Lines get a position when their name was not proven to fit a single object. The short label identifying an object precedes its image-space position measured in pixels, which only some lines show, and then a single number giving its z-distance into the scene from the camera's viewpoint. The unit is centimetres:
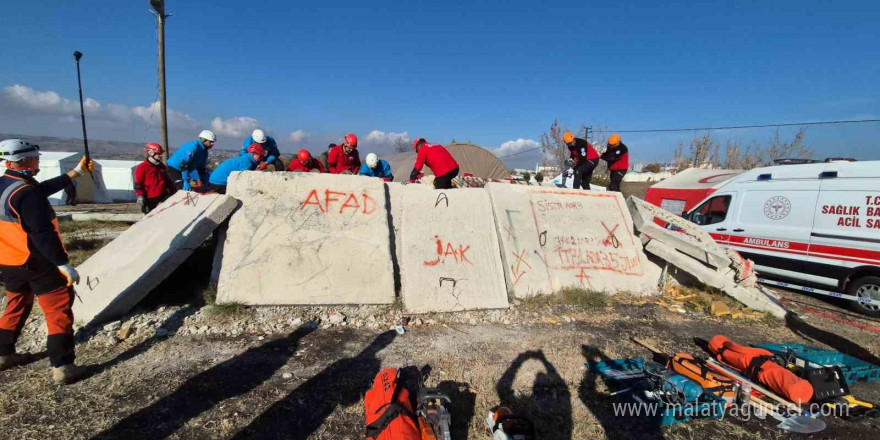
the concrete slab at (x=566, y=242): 577
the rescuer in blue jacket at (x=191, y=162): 657
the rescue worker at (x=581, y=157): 851
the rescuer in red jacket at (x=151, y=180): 648
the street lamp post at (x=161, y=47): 1083
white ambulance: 580
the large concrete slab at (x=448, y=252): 514
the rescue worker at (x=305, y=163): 742
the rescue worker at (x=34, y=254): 317
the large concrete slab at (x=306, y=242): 487
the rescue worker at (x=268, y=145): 746
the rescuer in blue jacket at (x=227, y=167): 611
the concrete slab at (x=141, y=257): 420
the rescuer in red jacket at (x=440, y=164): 707
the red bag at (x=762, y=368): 319
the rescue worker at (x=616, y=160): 852
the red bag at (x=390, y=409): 250
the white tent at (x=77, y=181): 1923
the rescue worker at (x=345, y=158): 806
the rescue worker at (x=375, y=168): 857
